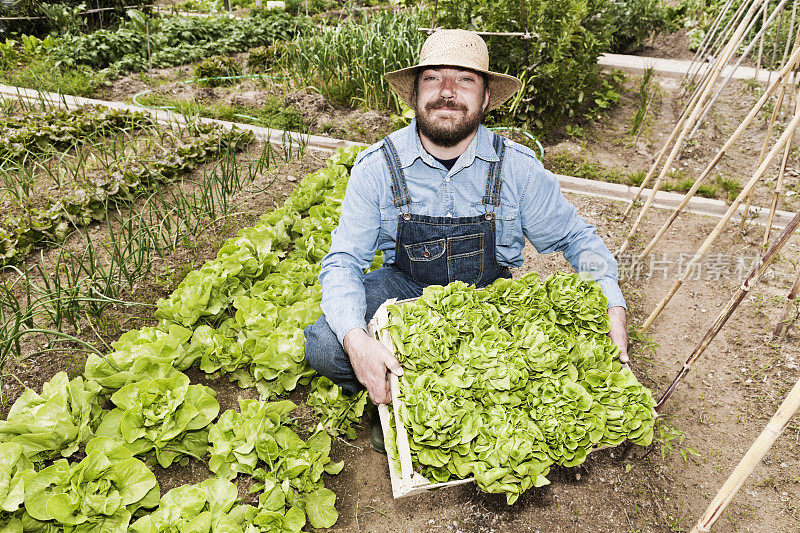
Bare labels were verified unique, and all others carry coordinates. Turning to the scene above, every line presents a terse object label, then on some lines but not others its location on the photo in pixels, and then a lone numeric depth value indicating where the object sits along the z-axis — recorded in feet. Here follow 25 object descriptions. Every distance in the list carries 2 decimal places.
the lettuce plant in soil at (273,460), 6.36
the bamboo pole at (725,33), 12.06
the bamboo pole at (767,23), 8.26
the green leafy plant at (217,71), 20.68
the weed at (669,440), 7.30
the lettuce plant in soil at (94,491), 5.40
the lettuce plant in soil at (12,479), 5.36
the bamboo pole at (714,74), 9.47
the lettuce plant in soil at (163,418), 6.40
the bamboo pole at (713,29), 13.79
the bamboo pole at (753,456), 4.08
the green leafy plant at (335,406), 7.54
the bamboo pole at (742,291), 5.43
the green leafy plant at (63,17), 24.57
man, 7.30
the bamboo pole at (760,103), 7.54
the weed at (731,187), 13.35
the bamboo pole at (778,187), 9.01
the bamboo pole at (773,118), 9.01
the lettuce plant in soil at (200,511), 5.45
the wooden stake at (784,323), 9.17
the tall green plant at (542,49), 15.06
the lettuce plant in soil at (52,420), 6.13
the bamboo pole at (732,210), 6.15
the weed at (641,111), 16.29
